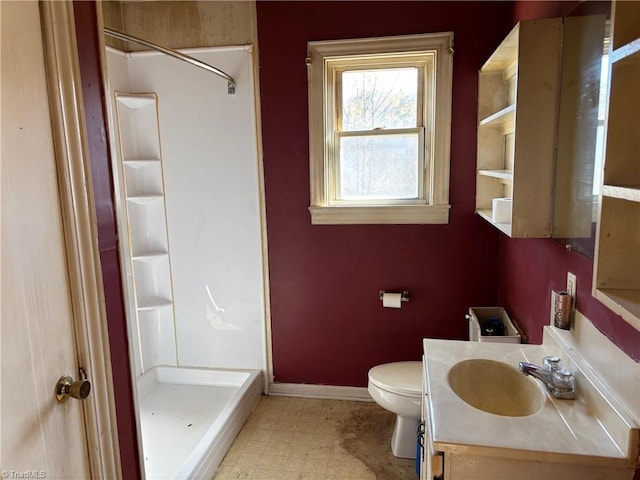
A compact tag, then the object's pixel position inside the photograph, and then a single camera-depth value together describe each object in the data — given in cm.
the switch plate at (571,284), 140
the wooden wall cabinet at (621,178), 83
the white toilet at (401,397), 206
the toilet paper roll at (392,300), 254
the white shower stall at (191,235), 259
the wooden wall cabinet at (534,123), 146
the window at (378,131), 241
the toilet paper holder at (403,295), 256
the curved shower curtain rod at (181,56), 176
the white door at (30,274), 86
